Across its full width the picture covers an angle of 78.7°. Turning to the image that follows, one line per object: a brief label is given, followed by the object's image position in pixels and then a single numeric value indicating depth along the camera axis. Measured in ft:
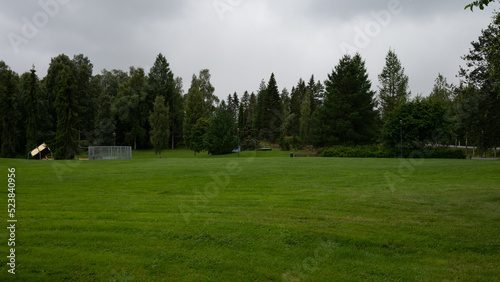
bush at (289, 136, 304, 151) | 224.18
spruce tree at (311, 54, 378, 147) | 171.32
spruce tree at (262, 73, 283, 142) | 269.44
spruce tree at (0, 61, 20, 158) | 153.17
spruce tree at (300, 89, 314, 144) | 241.88
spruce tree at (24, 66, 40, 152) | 144.56
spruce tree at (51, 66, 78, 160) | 128.88
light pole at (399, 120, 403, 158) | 137.08
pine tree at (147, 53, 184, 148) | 230.89
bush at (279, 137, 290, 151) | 222.28
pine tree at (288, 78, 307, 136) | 291.01
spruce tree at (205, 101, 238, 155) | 183.83
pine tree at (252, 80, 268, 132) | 272.31
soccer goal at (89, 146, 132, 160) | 140.56
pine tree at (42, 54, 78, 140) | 182.13
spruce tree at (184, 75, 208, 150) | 215.51
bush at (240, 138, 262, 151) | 216.27
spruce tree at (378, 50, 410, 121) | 205.05
